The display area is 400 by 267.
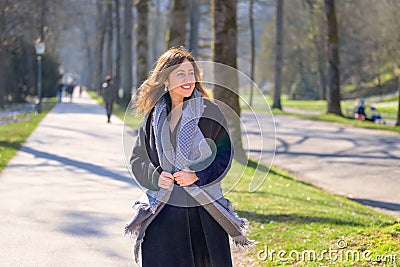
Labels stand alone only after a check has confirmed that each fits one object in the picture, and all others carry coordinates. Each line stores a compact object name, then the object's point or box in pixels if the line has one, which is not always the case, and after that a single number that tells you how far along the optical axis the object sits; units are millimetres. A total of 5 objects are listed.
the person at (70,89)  55062
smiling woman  4145
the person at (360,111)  32562
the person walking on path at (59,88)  51653
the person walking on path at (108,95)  26859
